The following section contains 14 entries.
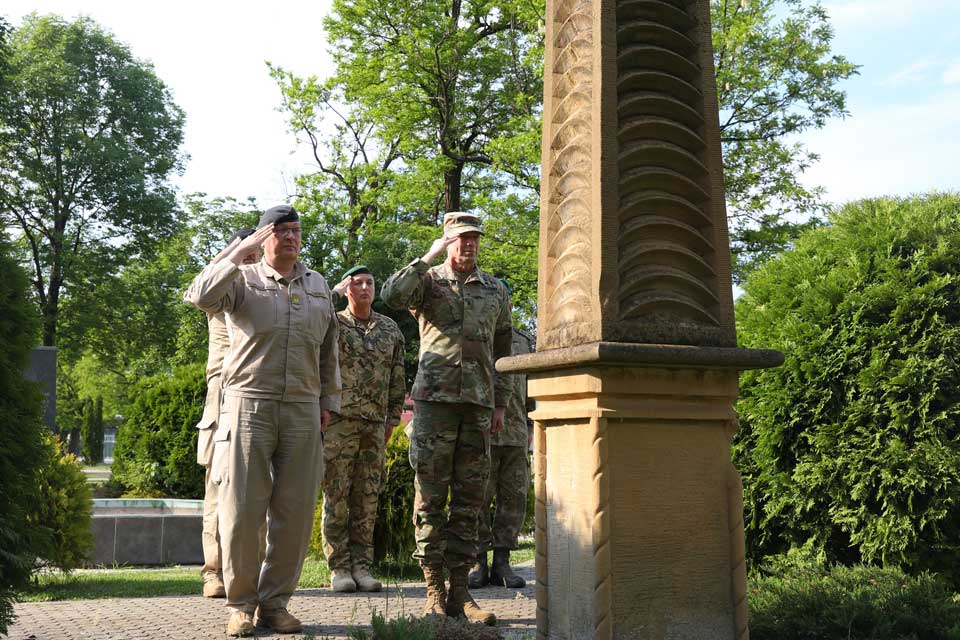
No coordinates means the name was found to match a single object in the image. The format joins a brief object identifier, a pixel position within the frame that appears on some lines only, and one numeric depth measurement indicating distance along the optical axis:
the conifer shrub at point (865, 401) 5.68
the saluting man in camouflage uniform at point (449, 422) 5.96
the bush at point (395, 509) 9.23
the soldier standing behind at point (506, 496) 8.19
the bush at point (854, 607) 4.59
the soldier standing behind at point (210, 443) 7.10
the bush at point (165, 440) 16.20
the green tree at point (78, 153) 34.88
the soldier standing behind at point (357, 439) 7.91
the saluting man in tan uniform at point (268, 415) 5.37
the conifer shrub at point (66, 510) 8.70
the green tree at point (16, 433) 4.98
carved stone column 3.85
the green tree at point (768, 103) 23.30
